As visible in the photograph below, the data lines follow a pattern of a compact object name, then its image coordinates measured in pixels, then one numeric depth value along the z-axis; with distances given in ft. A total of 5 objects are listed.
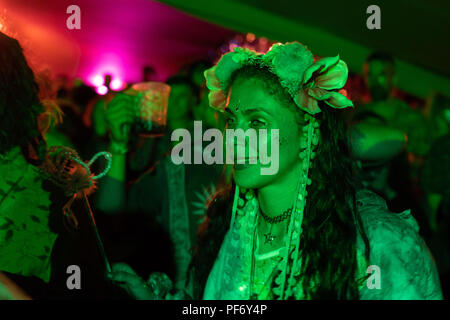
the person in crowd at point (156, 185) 8.39
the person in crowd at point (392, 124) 9.66
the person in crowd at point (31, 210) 6.08
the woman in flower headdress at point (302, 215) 5.06
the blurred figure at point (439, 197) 10.66
